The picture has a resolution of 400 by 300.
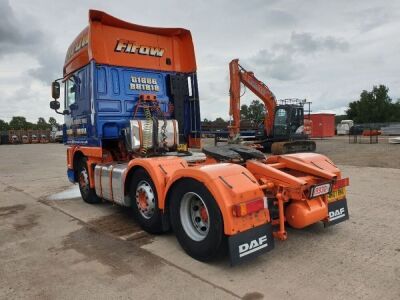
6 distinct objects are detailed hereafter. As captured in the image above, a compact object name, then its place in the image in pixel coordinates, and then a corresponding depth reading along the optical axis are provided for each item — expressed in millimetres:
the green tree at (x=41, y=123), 96294
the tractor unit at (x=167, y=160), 3758
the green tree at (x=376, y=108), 65688
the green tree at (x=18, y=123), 96650
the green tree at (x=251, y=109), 77125
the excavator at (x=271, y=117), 18969
